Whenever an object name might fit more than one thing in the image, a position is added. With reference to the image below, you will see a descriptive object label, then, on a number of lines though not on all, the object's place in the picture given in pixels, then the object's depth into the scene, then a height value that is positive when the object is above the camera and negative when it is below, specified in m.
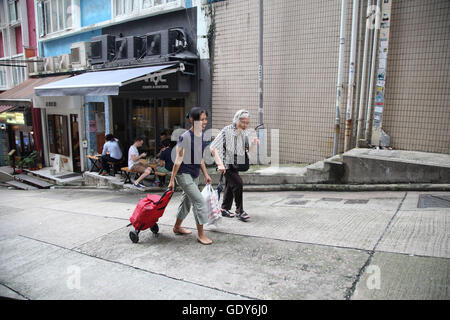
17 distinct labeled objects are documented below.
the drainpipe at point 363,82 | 6.41 +0.43
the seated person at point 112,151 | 10.36 -1.53
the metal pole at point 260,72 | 7.69 +0.73
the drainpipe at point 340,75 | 6.62 +0.57
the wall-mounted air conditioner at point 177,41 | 9.17 +1.70
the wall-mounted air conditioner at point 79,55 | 12.22 +1.76
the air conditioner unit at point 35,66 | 14.51 +1.61
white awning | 8.18 +0.52
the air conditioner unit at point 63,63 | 13.17 +1.55
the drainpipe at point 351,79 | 6.53 +0.49
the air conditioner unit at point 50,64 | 13.86 +1.60
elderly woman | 4.56 -0.65
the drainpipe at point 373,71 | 6.29 +0.62
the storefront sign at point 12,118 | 15.36 -0.76
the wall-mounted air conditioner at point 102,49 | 10.98 +1.79
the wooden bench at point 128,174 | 8.88 -2.13
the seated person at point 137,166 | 9.02 -1.77
